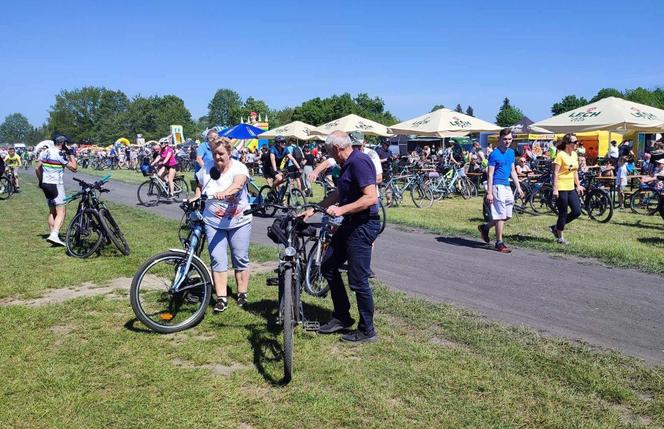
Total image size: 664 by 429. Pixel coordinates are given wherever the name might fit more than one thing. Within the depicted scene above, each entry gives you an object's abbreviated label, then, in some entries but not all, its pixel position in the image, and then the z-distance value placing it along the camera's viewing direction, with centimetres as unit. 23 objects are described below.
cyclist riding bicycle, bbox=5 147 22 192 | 1993
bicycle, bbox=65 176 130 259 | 762
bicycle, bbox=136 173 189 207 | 1517
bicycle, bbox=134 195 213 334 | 460
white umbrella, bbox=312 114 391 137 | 2369
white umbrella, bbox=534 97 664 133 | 1450
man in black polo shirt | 415
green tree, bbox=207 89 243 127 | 13762
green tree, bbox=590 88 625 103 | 7731
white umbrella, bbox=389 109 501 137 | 1869
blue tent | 2659
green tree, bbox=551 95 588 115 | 8131
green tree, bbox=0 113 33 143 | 17262
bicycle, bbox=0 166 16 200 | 1886
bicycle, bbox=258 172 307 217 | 1269
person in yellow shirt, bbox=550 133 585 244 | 843
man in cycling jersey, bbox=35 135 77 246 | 824
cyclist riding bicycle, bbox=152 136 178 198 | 1503
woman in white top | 505
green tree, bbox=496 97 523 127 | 9025
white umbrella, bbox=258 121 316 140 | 2612
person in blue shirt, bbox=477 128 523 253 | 801
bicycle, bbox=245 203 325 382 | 402
